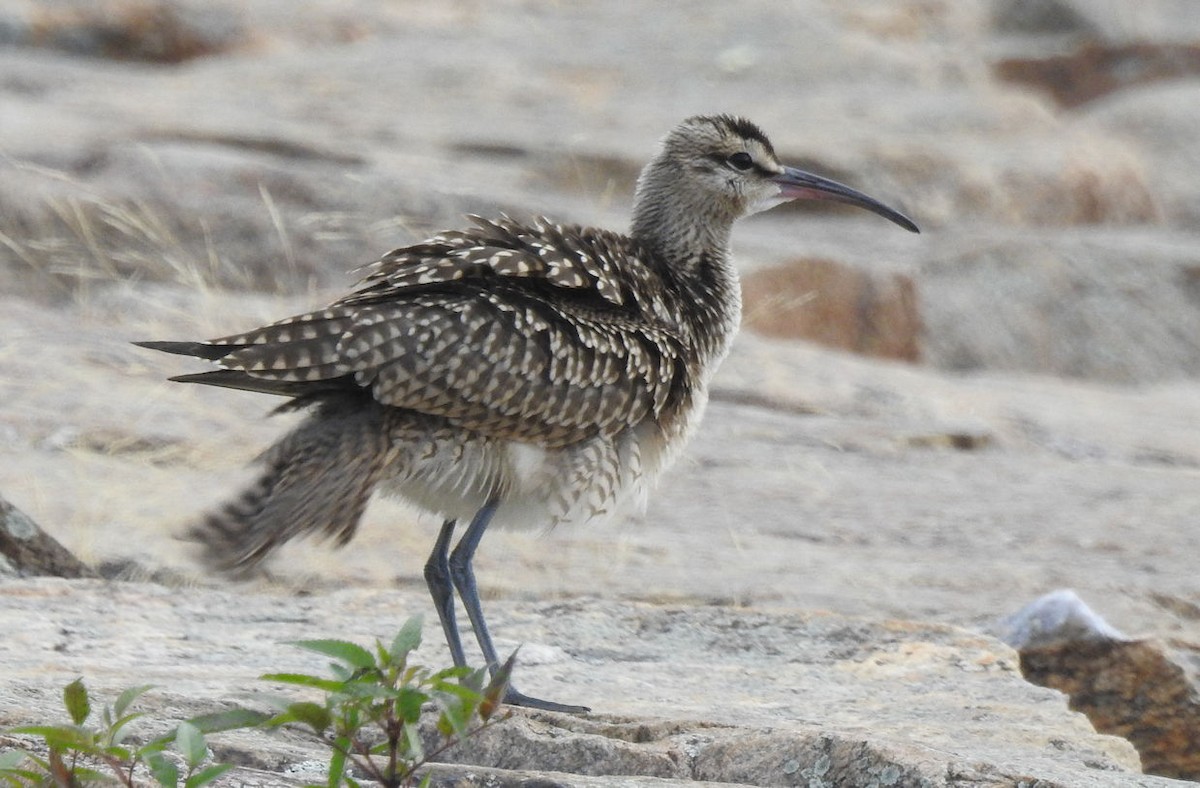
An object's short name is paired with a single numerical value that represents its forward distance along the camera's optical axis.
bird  9.91
